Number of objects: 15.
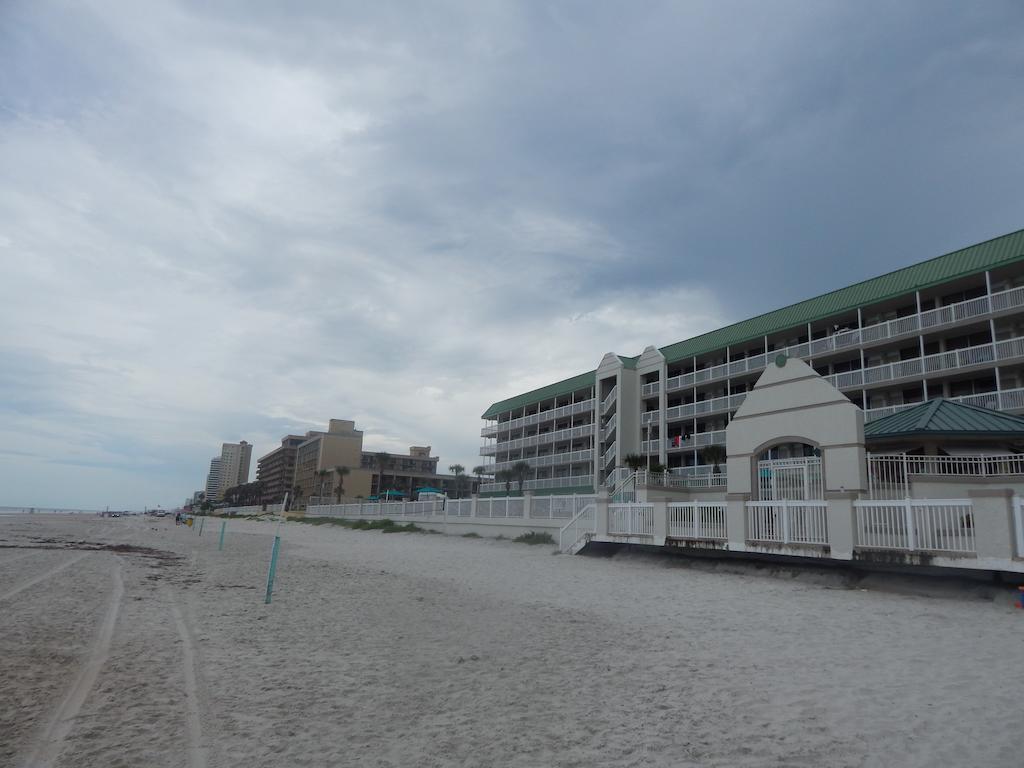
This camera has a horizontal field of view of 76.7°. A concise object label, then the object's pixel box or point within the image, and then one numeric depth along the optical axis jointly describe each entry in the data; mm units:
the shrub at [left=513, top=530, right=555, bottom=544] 25580
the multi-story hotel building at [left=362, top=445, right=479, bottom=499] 128875
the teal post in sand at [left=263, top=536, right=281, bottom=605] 11672
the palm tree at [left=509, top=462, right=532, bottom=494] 57594
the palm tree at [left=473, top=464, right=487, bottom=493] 67212
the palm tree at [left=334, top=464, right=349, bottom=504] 103900
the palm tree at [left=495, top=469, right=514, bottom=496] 58688
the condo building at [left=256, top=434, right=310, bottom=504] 156250
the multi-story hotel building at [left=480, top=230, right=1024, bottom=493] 29391
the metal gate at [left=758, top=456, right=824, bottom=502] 16312
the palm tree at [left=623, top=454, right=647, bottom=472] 36156
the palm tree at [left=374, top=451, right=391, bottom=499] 103200
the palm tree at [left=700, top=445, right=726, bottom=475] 33719
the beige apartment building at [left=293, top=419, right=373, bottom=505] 123938
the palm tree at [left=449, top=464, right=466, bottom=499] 88062
